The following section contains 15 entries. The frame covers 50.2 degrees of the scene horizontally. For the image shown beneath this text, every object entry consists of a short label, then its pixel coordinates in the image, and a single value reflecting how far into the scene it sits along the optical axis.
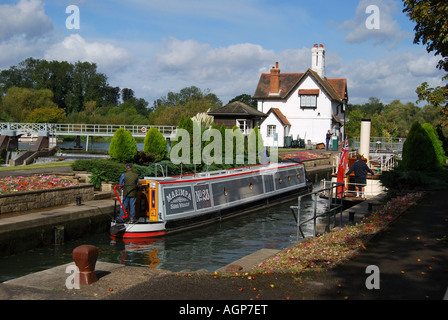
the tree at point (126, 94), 144.38
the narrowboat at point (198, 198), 15.99
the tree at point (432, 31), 17.97
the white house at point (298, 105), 53.91
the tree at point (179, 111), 69.19
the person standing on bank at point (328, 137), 50.65
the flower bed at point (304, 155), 38.79
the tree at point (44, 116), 74.25
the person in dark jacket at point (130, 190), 15.53
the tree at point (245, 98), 112.38
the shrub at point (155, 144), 26.18
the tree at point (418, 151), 20.25
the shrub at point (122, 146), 23.59
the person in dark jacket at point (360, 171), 18.80
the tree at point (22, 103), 77.25
